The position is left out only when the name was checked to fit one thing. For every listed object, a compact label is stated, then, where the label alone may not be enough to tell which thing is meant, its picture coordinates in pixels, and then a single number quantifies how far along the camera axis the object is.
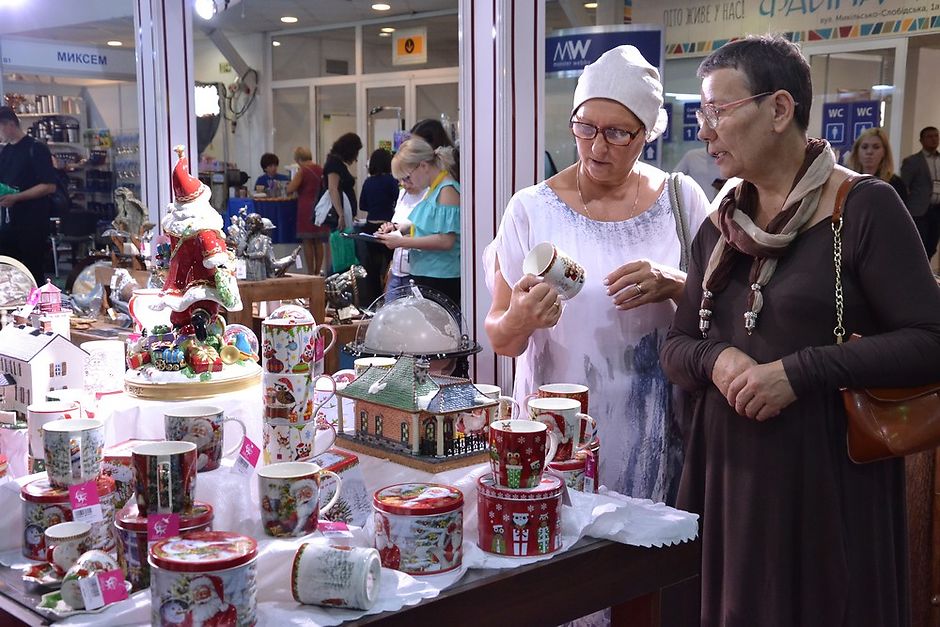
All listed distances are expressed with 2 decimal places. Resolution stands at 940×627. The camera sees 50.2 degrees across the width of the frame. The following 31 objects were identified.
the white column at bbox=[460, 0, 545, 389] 3.42
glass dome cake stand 2.11
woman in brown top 1.66
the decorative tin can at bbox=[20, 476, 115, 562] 1.39
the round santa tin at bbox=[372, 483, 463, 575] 1.32
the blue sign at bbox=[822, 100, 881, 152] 6.25
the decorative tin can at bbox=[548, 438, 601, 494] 1.57
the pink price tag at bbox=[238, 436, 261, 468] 1.57
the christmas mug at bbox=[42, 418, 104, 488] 1.39
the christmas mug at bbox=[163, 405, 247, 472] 1.55
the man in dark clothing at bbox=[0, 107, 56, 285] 5.41
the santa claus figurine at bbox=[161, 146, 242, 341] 2.23
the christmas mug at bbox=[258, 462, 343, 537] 1.36
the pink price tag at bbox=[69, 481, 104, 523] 1.34
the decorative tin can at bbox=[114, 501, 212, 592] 1.28
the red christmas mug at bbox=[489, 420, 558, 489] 1.36
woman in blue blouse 4.19
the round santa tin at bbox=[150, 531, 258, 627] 1.11
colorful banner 6.09
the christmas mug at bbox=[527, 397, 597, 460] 1.55
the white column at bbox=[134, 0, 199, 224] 4.29
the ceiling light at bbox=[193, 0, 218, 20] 4.77
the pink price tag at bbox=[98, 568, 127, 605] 1.20
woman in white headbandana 2.03
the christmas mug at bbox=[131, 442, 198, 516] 1.28
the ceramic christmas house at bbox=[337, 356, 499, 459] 1.60
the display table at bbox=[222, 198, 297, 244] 7.70
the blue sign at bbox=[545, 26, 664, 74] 5.36
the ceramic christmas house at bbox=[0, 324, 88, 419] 2.10
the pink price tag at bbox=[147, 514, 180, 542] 1.26
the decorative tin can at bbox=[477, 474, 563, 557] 1.37
